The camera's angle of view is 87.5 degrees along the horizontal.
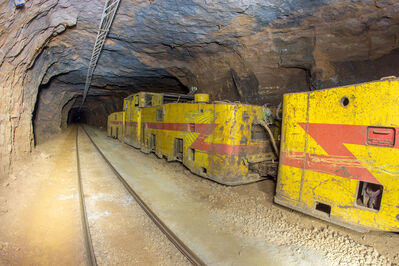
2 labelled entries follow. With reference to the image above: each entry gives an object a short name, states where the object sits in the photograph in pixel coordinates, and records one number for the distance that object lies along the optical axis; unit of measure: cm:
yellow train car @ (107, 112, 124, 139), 1461
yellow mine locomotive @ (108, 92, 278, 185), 502
